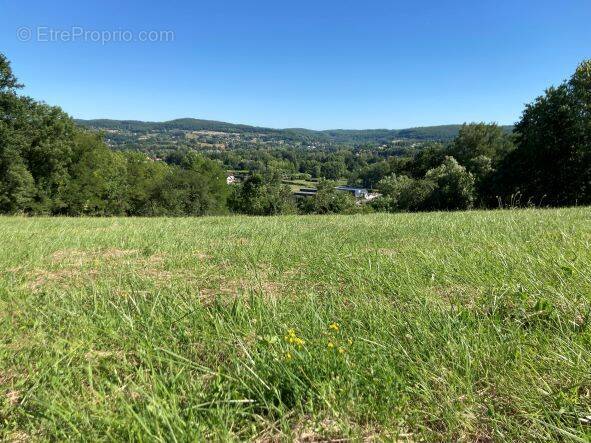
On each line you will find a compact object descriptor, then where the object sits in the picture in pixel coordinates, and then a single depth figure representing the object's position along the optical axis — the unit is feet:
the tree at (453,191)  114.58
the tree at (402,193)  140.56
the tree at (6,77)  94.17
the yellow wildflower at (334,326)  7.73
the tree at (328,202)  195.42
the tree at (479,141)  181.98
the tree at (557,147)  87.25
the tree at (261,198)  205.77
